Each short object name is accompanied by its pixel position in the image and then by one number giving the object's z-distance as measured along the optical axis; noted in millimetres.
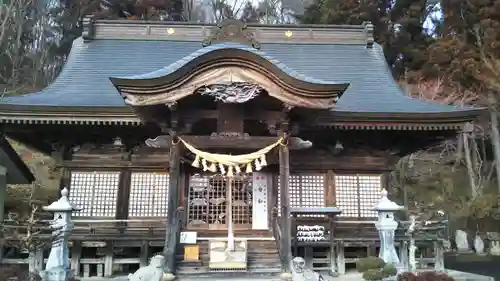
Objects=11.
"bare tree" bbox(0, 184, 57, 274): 6996
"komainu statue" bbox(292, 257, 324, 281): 7098
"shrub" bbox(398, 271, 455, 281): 7164
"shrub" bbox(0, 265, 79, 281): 6258
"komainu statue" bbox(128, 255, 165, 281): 6887
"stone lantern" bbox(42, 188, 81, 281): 7438
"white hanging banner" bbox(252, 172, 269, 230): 10156
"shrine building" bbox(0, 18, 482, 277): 8133
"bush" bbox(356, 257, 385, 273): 7438
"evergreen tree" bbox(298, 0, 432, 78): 26578
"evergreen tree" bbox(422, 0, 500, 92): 21719
